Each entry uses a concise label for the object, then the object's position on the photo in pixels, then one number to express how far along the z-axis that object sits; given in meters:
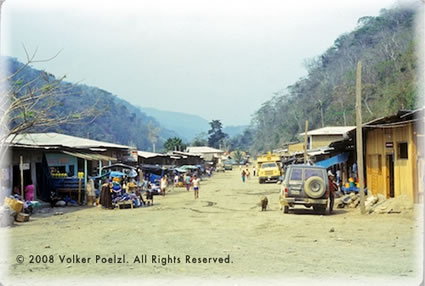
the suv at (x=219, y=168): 88.86
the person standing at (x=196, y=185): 26.44
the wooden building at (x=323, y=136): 53.25
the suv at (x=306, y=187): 16.95
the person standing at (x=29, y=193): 19.89
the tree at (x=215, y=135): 143.62
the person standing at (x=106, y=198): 21.36
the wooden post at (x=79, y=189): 22.83
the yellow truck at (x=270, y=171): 42.84
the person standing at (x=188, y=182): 33.84
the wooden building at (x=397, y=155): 15.70
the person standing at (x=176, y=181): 40.99
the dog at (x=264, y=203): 19.11
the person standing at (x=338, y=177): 29.44
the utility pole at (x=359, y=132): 16.25
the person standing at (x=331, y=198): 18.05
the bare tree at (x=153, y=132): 126.12
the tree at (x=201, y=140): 126.14
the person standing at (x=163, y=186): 29.78
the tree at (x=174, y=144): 84.83
